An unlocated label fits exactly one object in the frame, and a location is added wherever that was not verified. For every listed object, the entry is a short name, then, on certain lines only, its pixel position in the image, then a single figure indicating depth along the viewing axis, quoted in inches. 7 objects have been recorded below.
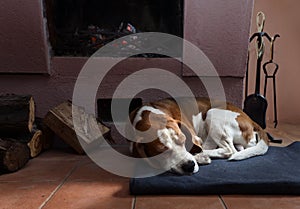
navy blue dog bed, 44.7
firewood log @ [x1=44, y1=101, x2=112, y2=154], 64.7
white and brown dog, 49.7
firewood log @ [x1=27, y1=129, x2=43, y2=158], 62.4
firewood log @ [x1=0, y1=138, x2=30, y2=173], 51.7
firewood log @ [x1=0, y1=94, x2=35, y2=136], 59.4
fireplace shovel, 77.8
